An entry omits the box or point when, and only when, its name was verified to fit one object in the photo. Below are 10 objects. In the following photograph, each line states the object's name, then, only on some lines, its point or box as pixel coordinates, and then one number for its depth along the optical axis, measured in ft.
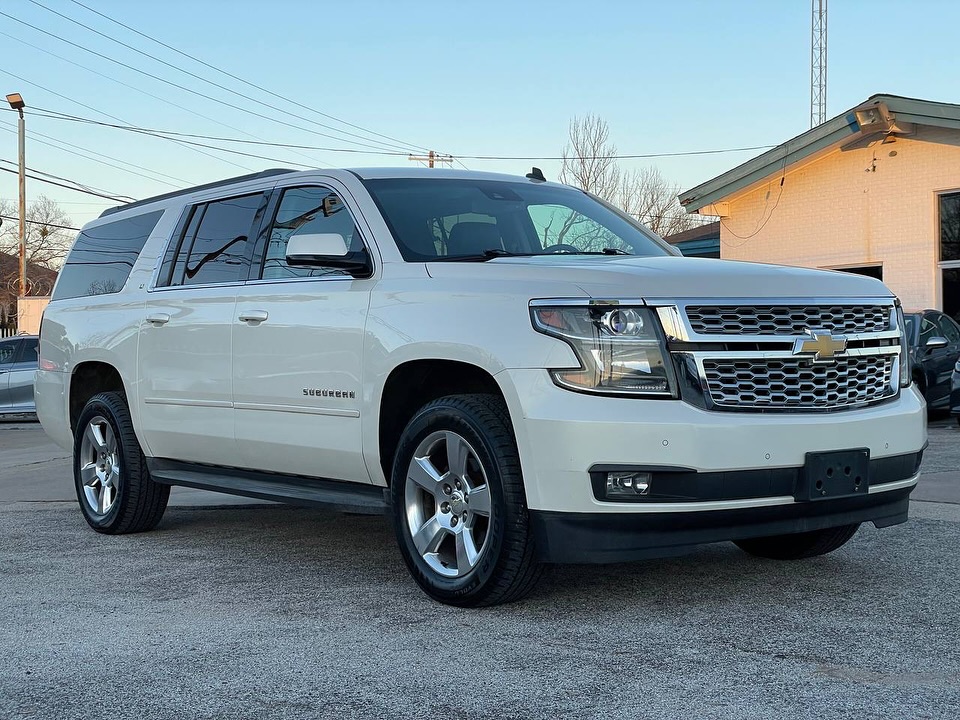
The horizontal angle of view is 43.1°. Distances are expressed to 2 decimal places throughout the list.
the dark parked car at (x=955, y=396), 44.01
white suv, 14.89
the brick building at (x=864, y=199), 63.10
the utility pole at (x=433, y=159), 166.65
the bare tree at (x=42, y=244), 252.01
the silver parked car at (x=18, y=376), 66.69
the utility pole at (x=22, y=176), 129.39
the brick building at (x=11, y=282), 241.35
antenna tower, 130.82
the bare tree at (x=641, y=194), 132.87
